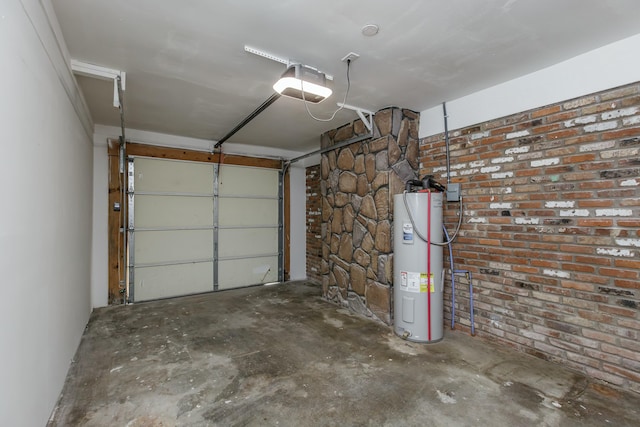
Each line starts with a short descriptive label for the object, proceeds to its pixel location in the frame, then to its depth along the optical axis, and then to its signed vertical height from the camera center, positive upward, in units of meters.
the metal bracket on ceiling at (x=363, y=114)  3.49 +1.24
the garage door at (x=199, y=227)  4.64 -0.19
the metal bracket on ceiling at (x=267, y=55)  2.30 +1.28
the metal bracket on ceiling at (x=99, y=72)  2.53 +1.26
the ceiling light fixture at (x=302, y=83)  2.44 +1.11
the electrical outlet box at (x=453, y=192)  3.25 +0.25
